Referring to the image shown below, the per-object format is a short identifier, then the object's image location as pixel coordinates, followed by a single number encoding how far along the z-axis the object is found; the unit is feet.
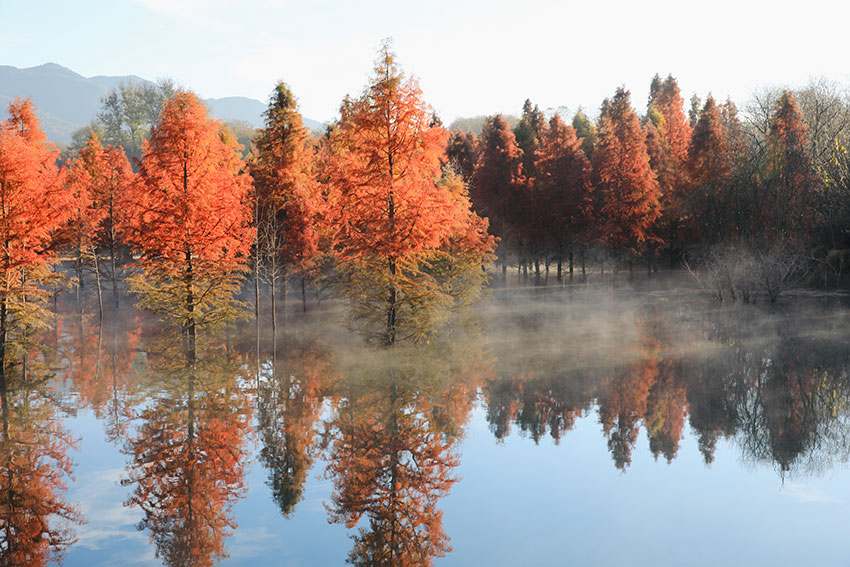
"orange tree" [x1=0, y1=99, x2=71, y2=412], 75.66
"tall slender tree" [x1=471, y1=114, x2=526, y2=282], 157.38
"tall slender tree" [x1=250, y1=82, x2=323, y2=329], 116.06
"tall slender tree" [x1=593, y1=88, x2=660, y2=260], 142.51
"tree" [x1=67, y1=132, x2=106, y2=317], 126.21
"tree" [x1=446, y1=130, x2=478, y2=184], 180.04
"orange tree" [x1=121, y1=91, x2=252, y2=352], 76.18
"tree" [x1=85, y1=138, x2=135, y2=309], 135.23
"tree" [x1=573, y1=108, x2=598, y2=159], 192.13
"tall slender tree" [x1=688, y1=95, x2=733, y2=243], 140.15
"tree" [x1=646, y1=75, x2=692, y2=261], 156.25
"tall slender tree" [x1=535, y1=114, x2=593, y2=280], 150.51
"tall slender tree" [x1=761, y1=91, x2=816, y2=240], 127.65
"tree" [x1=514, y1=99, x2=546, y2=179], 172.24
